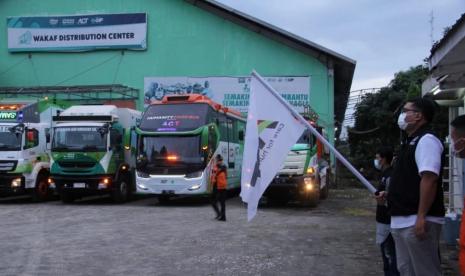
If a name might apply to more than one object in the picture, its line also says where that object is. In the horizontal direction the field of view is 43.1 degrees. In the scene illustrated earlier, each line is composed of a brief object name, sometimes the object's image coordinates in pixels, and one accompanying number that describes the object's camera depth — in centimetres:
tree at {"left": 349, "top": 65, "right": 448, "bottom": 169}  3772
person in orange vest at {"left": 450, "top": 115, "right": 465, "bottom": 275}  460
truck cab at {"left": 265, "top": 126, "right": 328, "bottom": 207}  1800
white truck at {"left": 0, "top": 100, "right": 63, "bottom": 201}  1995
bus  1909
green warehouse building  2862
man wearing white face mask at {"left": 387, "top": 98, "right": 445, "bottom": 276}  455
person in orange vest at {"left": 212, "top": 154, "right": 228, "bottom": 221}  1540
